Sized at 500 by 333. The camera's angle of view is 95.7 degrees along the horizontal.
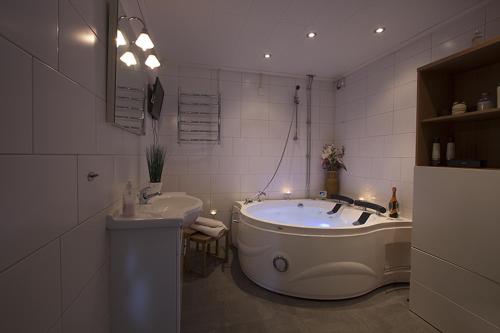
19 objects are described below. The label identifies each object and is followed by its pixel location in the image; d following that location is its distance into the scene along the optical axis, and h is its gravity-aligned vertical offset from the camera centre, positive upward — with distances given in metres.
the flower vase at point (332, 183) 3.29 -0.27
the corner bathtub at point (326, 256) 1.99 -0.85
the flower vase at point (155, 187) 1.79 -0.21
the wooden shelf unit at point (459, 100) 1.63 +0.48
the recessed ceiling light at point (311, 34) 2.16 +1.26
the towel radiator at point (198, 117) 2.91 +0.59
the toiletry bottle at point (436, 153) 1.76 +0.10
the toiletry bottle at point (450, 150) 1.76 +0.13
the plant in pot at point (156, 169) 1.89 -0.06
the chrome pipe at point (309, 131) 3.36 +0.49
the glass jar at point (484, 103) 1.53 +0.43
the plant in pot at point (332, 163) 3.25 +0.02
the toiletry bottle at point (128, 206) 1.17 -0.23
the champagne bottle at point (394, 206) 2.30 -0.42
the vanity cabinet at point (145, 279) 1.15 -0.61
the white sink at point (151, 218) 1.11 -0.30
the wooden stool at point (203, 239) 2.33 -0.80
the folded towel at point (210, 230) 2.40 -0.72
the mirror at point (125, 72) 1.07 +0.52
